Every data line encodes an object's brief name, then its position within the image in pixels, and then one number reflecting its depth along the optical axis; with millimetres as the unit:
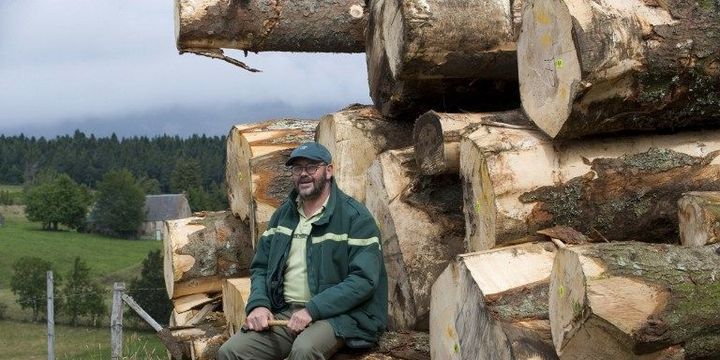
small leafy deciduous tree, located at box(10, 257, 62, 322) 51575
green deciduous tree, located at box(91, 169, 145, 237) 80438
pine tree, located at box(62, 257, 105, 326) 41541
